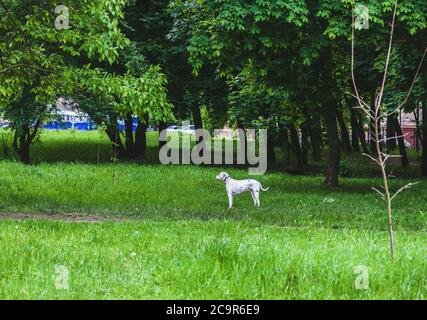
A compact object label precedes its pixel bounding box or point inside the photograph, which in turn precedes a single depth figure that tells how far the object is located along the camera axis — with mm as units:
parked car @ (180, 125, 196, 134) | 37094
